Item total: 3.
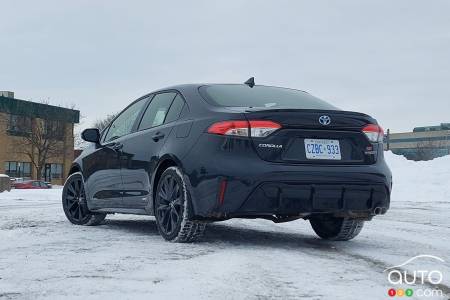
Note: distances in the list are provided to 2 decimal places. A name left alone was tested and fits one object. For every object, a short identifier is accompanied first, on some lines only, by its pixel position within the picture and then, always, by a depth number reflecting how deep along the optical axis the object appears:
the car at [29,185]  43.84
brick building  60.00
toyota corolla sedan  4.77
